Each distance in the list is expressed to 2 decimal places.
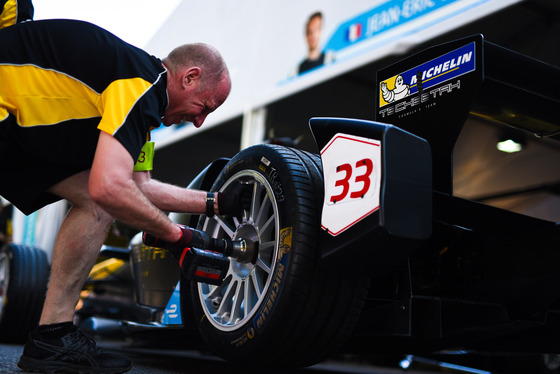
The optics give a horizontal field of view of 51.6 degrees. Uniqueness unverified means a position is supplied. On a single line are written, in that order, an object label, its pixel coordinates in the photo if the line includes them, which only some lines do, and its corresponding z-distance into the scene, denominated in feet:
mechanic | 5.29
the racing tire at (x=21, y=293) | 10.37
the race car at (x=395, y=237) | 4.64
